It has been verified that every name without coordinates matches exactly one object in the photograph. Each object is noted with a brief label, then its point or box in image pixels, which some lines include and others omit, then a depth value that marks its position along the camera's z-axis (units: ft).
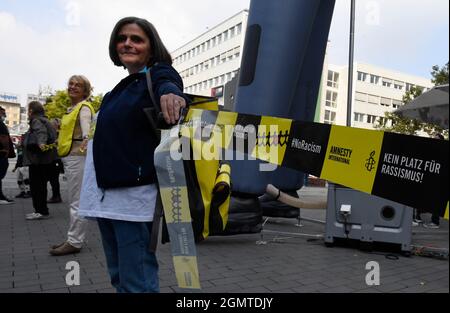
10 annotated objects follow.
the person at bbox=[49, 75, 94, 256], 13.30
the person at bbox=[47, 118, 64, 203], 24.97
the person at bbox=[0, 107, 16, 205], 22.79
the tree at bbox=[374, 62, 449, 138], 60.32
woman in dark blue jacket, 5.84
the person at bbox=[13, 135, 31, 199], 27.73
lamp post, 28.46
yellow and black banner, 4.39
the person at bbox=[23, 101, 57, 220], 18.66
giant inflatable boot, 15.93
